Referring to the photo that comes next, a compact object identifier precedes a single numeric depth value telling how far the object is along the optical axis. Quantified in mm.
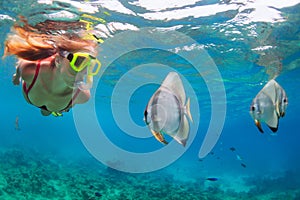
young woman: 2043
